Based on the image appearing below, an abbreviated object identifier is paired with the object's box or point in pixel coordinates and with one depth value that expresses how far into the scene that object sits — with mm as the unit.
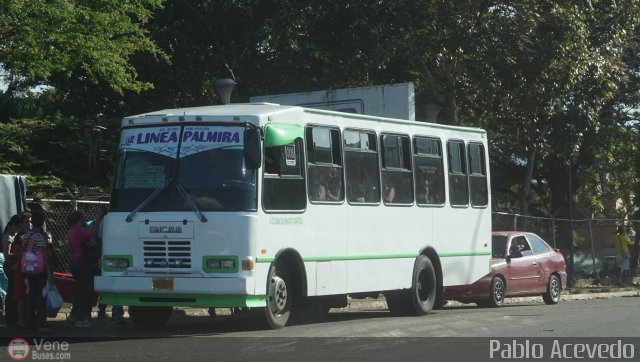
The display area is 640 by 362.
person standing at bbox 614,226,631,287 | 30297
